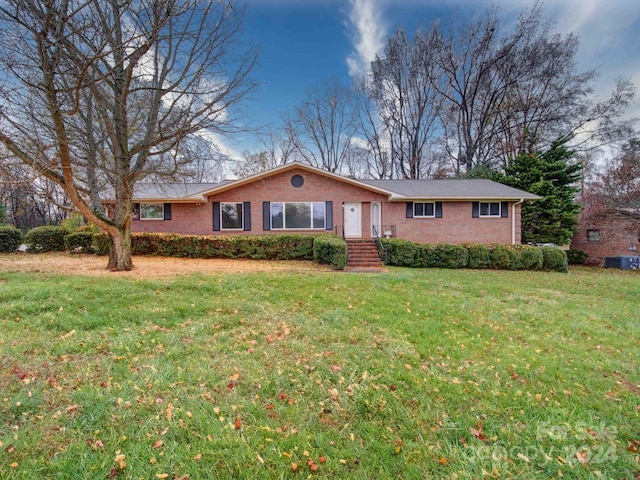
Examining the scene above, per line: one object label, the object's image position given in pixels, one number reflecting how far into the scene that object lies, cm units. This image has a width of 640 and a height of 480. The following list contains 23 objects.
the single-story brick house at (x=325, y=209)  1539
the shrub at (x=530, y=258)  1302
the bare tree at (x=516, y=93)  2290
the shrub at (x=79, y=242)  1338
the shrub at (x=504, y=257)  1295
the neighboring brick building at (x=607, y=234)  1555
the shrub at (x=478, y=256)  1290
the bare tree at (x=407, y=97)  2752
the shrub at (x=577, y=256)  1977
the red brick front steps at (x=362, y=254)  1278
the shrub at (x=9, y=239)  1348
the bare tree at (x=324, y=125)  2970
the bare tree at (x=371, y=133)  2986
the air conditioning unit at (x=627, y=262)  1862
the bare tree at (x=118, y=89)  596
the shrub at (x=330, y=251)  1123
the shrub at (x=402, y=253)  1275
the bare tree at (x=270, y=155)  2927
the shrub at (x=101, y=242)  1287
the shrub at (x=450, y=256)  1278
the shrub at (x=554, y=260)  1330
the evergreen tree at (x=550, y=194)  1927
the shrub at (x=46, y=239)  1395
